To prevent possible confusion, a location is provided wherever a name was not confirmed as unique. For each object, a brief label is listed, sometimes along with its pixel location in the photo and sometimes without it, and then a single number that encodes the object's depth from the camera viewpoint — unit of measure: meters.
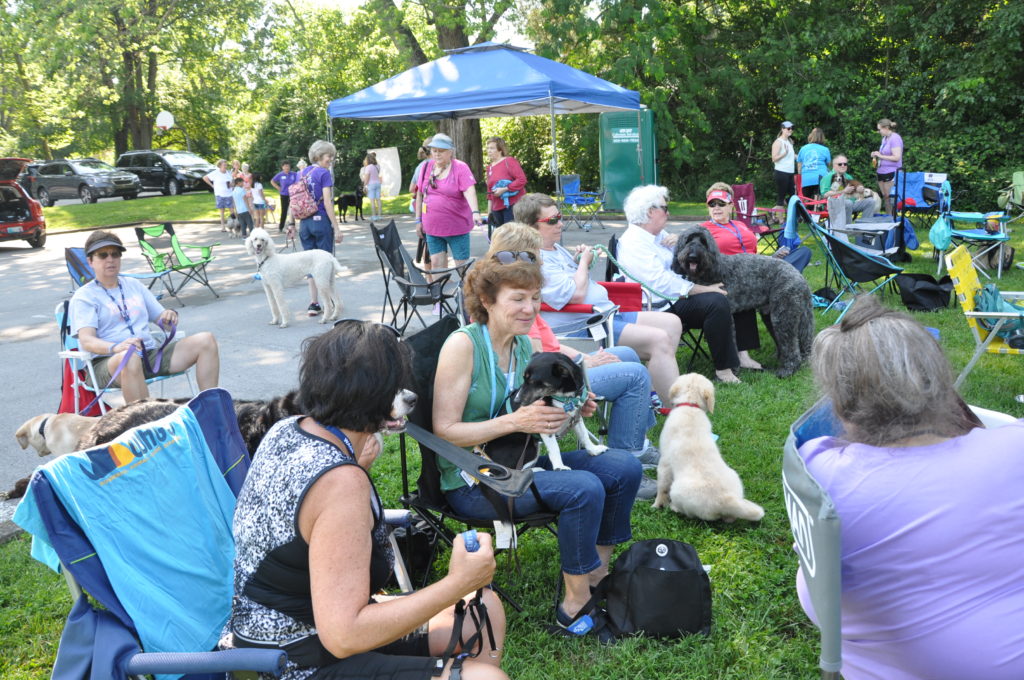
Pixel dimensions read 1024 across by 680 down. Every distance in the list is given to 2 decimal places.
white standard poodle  8.12
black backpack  2.81
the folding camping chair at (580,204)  15.41
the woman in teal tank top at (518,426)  2.72
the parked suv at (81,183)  24.42
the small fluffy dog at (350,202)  18.55
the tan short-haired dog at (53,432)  3.48
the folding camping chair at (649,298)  5.54
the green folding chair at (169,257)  9.18
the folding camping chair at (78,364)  4.39
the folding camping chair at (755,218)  10.23
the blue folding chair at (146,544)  1.81
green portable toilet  16.98
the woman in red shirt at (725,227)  6.21
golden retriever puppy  3.46
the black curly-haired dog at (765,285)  5.56
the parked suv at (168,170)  25.75
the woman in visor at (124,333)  4.42
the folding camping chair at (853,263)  6.65
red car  15.61
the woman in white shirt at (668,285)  5.43
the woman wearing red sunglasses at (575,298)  4.84
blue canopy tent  9.55
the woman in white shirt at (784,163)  14.61
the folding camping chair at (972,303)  4.62
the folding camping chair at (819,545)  1.53
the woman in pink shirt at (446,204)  8.23
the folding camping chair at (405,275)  6.97
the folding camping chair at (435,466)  2.51
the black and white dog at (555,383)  2.68
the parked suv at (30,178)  24.39
